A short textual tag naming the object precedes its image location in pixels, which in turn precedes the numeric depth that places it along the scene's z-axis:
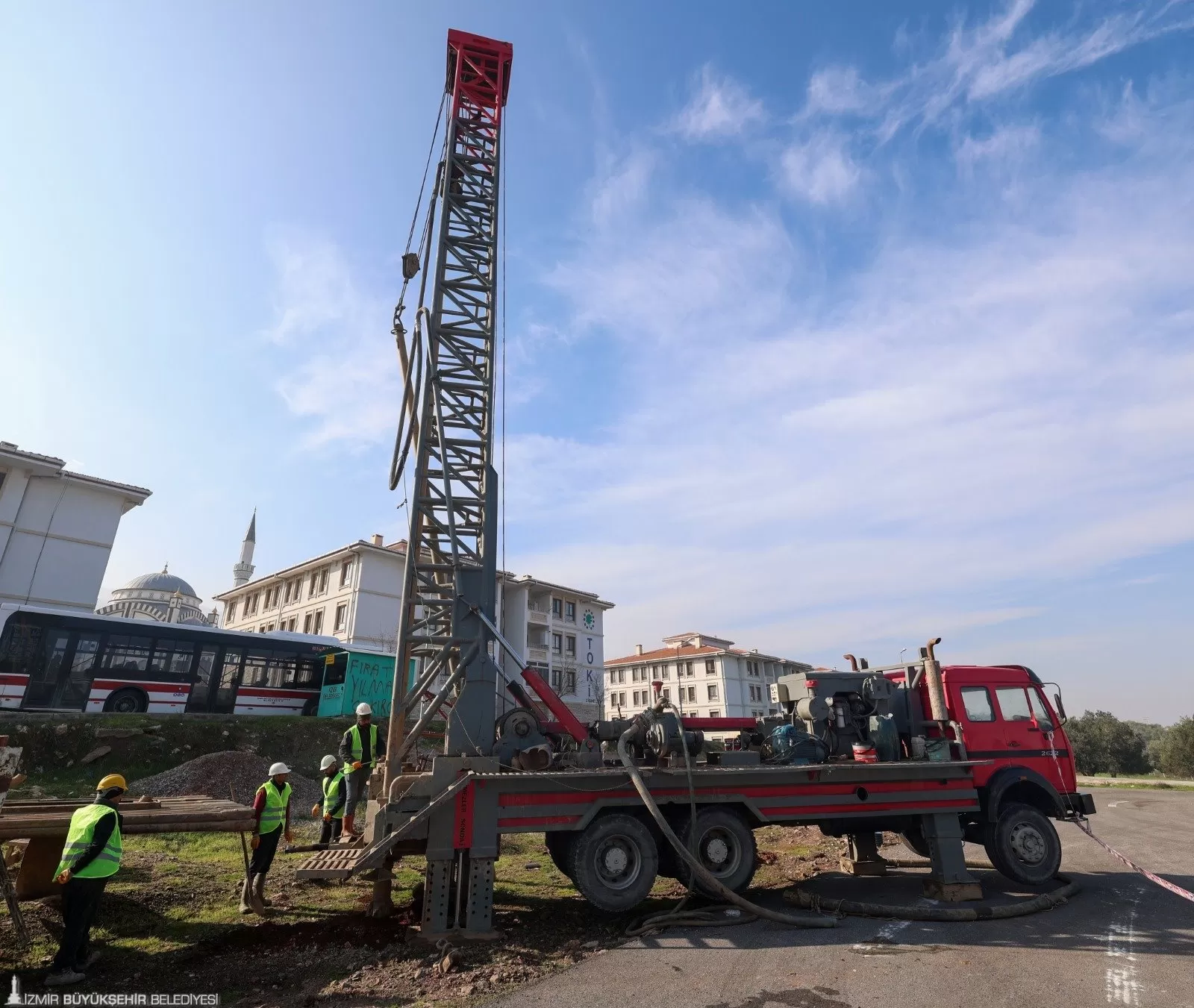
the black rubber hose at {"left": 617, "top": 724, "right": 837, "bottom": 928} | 7.53
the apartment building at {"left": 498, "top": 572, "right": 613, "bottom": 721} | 47.16
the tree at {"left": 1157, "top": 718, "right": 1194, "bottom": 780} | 45.03
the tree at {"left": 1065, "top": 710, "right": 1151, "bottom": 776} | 51.12
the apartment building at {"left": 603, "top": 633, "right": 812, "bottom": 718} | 61.56
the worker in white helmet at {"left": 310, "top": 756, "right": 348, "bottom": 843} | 9.90
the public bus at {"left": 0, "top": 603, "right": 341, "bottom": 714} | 18.67
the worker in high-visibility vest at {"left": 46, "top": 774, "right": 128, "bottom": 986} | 5.94
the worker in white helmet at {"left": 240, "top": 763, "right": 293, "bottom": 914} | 8.03
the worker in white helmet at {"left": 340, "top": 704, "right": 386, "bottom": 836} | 9.94
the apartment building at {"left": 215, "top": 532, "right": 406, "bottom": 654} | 41.53
